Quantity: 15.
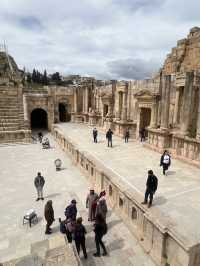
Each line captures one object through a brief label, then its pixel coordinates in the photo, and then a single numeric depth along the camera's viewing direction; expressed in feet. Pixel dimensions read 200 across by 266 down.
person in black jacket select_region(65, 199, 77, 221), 21.27
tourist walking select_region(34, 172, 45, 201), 29.49
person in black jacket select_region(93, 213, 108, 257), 18.77
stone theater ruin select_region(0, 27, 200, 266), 19.43
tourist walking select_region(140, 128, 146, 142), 50.52
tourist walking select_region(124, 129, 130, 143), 48.65
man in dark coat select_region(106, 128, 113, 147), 43.38
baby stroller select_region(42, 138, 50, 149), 58.70
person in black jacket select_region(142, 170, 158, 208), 20.39
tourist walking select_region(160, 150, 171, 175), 28.12
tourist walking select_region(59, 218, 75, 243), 19.69
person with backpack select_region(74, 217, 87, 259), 17.83
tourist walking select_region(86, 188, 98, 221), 23.45
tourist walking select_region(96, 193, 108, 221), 20.80
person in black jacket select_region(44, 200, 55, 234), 21.95
